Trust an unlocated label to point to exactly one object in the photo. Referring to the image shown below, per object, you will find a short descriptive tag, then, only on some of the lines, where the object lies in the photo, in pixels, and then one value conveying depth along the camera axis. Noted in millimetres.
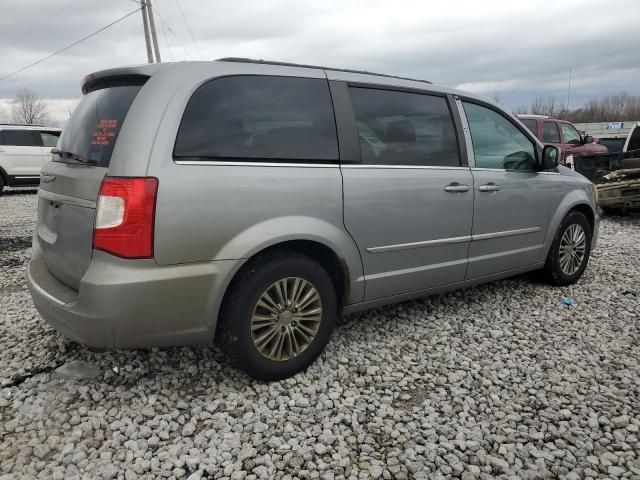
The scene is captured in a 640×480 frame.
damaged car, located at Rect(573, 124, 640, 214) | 8672
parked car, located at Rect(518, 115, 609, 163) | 11492
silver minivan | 2404
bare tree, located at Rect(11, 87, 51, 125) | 53841
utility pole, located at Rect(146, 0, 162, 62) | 18969
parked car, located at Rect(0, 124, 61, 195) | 12766
